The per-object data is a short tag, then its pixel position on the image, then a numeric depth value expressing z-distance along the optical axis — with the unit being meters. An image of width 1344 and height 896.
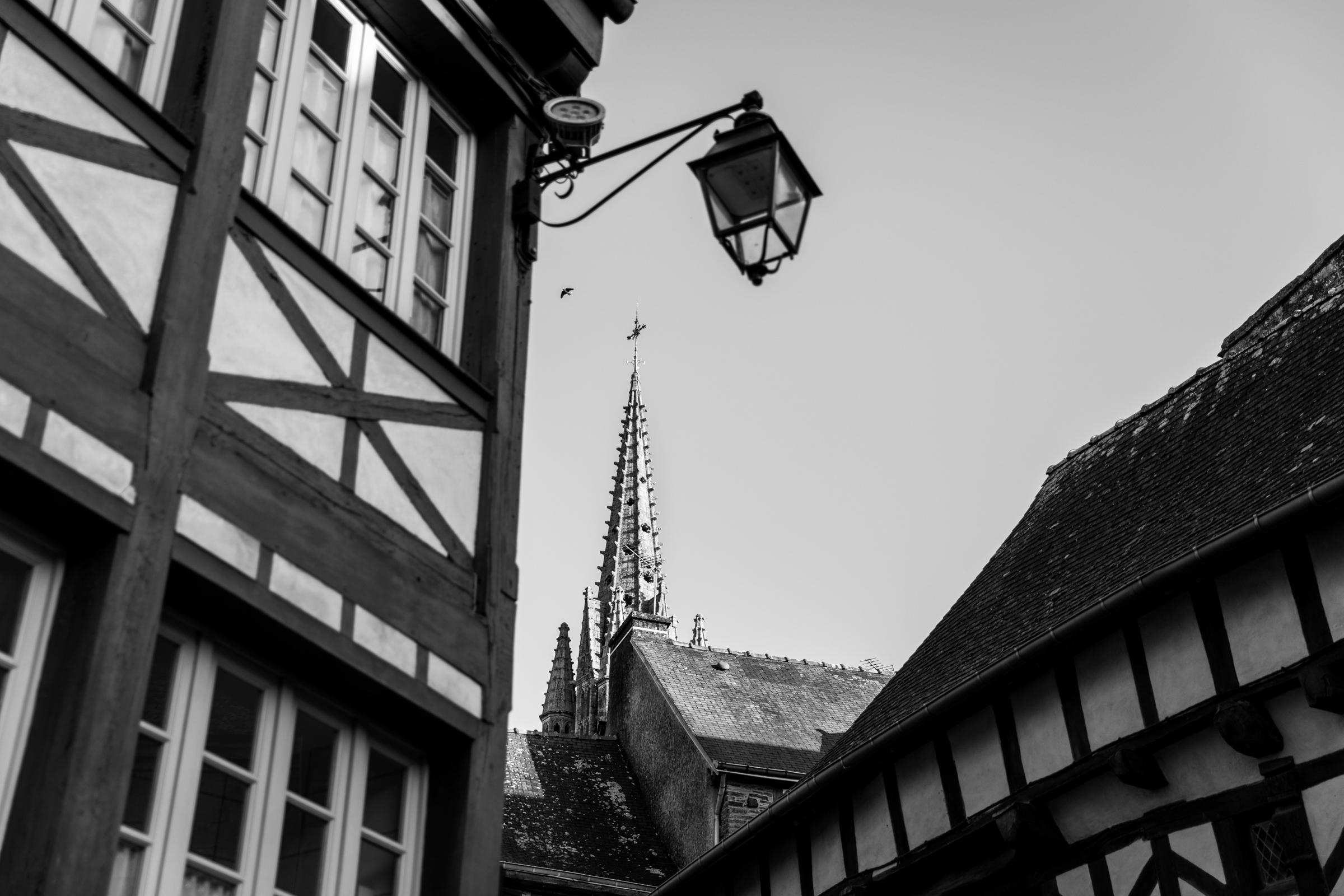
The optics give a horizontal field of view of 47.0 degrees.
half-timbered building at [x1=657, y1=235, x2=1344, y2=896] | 8.15
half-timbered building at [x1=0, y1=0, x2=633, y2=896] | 3.80
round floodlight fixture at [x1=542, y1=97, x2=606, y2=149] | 6.37
